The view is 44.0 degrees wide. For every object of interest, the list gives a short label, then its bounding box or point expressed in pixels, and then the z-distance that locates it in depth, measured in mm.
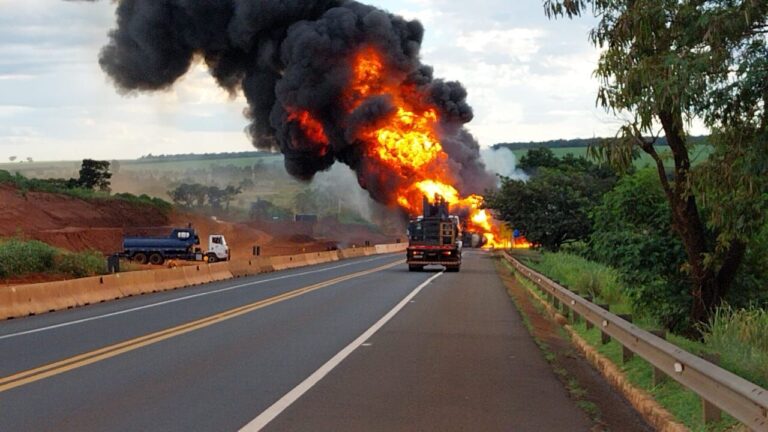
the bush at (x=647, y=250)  21422
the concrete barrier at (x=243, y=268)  39331
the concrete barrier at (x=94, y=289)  23578
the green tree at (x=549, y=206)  48812
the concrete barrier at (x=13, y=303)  20114
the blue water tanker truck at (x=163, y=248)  54594
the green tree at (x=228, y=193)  164625
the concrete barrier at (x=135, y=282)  26922
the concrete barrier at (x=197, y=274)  33000
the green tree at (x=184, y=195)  158625
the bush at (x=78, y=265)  37344
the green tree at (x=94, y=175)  114250
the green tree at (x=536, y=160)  95062
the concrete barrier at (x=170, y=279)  29859
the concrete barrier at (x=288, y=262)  46350
